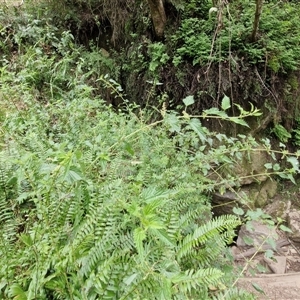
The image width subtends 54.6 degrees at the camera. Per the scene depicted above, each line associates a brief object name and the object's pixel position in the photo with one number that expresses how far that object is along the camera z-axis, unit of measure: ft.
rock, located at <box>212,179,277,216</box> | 12.64
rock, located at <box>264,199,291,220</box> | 13.73
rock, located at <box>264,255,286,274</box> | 11.34
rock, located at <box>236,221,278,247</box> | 12.32
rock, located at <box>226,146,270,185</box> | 12.91
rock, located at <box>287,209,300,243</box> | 12.86
